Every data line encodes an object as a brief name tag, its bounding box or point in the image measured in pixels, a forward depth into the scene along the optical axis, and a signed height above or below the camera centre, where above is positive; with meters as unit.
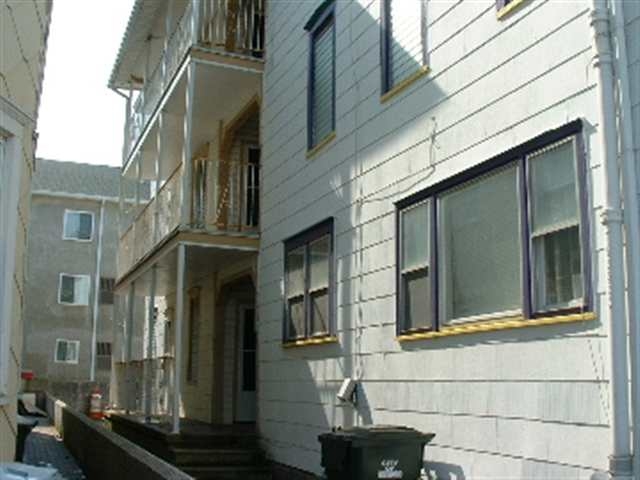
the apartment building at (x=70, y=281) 34.97 +3.48
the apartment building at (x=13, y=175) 5.89 +1.36
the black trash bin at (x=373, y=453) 6.86 -0.75
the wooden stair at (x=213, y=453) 11.52 -1.29
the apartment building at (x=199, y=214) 12.88 +2.59
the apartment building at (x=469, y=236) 5.59 +1.15
